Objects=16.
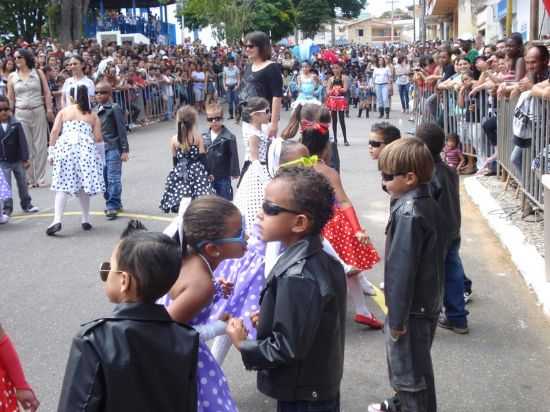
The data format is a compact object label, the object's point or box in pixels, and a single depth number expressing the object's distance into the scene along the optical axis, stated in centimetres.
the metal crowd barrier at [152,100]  1944
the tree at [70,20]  3269
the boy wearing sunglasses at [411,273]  351
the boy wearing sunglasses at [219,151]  754
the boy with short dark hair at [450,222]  478
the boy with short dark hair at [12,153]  942
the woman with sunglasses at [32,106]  1138
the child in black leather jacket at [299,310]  262
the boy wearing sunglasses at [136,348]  222
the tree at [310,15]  7444
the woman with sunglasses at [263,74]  742
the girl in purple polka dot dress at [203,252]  295
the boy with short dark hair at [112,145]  907
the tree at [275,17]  5825
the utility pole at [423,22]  3734
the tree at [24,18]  4247
